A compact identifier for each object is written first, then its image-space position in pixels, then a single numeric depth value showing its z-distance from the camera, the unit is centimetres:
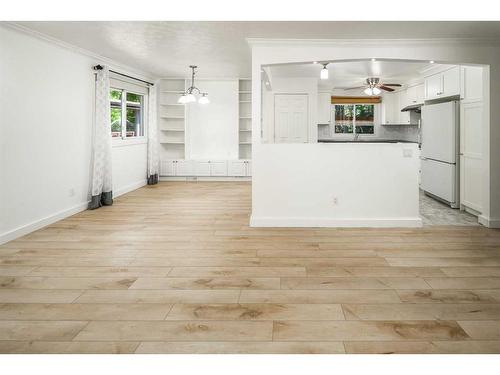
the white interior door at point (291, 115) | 927
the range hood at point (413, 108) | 873
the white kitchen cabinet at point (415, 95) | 866
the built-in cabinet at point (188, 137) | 1044
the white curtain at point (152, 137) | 975
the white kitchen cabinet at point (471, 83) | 583
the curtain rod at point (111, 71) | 681
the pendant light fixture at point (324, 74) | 564
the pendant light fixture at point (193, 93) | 864
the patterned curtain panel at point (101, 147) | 682
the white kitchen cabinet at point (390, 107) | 1076
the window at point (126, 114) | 839
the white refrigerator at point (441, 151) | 662
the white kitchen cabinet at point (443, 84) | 652
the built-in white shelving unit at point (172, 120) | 1047
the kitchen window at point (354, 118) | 1164
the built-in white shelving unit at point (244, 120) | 1054
